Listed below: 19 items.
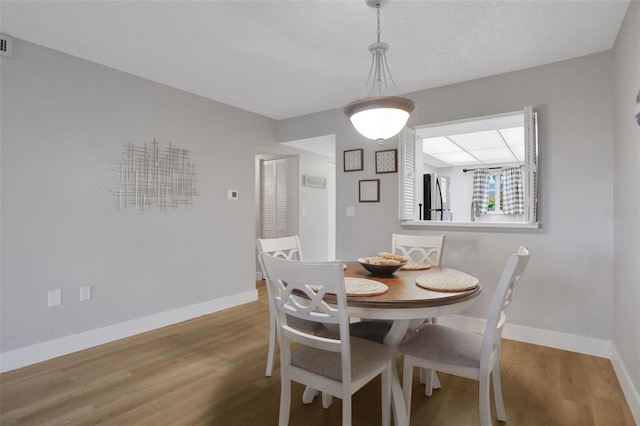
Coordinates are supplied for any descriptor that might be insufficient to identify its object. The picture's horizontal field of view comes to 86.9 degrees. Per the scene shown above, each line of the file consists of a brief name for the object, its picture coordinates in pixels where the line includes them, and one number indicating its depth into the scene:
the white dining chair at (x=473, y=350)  1.48
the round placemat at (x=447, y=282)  1.66
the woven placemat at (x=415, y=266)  2.27
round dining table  1.47
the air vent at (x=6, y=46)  2.34
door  5.54
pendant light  1.94
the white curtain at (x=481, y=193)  7.11
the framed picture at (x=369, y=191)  3.75
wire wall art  3.06
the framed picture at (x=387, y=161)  3.62
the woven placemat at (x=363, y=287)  1.56
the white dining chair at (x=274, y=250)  2.26
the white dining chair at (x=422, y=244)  2.72
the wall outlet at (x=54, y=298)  2.59
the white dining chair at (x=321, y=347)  1.34
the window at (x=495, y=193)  6.96
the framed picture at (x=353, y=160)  3.88
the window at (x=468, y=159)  2.77
